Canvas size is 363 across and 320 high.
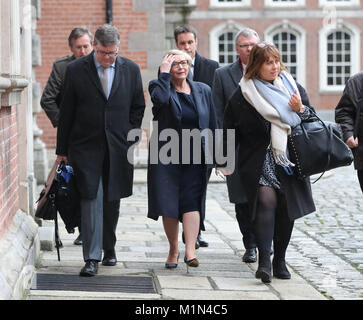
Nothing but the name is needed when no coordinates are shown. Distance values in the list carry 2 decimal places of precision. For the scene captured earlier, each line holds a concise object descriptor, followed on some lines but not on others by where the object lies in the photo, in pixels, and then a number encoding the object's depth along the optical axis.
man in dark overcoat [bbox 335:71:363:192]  16.33
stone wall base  11.52
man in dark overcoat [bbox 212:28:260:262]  16.39
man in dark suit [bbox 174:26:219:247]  18.03
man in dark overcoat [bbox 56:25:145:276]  14.73
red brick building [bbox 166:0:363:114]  76.31
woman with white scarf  14.01
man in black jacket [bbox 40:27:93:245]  17.30
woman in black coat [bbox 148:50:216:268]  14.98
